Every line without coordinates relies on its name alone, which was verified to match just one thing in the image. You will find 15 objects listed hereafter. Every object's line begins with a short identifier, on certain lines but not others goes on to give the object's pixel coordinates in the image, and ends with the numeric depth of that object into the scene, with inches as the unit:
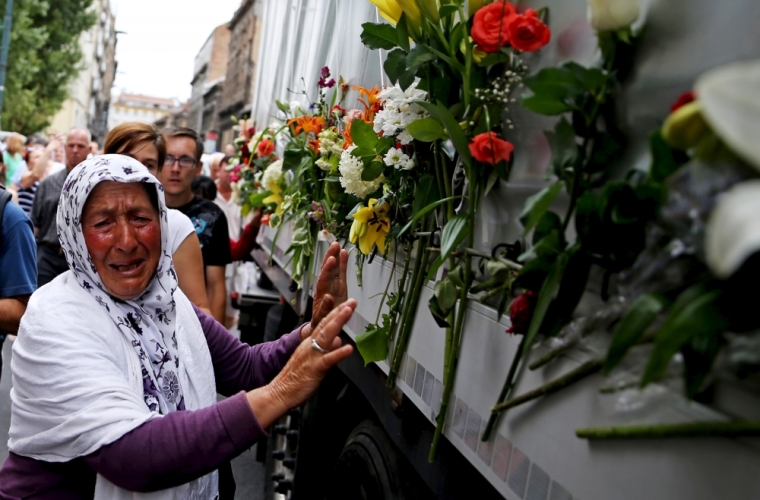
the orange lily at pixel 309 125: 148.1
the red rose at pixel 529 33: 61.9
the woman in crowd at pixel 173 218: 146.3
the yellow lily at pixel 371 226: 99.5
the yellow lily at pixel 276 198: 183.3
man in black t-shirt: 180.9
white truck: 42.8
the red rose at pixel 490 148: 66.6
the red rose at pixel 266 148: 216.5
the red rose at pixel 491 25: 66.2
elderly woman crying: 79.8
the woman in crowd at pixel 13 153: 473.4
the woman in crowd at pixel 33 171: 333.7
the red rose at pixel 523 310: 57.3
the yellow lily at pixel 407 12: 78.7
